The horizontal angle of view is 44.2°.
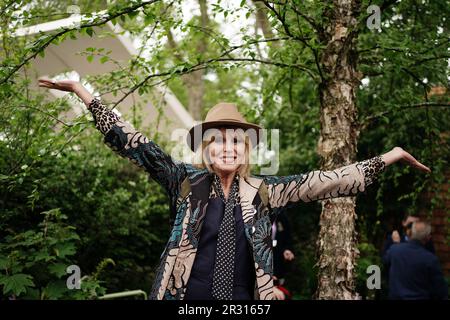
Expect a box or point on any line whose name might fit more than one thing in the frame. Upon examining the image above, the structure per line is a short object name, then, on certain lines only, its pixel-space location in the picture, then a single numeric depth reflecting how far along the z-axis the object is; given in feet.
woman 7.40
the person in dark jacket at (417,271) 17.22
